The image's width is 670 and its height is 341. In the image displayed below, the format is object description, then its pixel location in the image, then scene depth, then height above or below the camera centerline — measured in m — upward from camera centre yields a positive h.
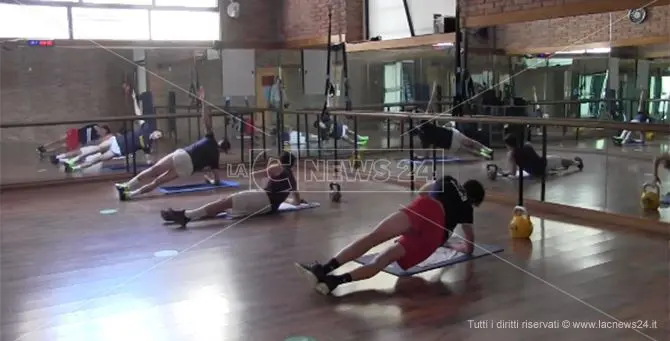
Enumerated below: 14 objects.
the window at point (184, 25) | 9.34 +1.15
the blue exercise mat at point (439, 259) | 3.96 -0.99
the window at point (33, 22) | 8.34 +1.09
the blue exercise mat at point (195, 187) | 7.02 -0.89
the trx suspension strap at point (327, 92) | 7.12 +0.12
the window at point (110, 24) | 8.81 +1.12
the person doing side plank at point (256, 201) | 5.45 -0.82
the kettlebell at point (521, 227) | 4.77 -0.91
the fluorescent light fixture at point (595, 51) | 6.04 +0.46
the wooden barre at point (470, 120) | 4.95 -0.17
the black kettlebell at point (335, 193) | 6.34 -0.86
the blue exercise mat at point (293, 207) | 5.92 -0.93
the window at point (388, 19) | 8.23 +1.07
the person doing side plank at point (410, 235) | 3.66 -0.76
